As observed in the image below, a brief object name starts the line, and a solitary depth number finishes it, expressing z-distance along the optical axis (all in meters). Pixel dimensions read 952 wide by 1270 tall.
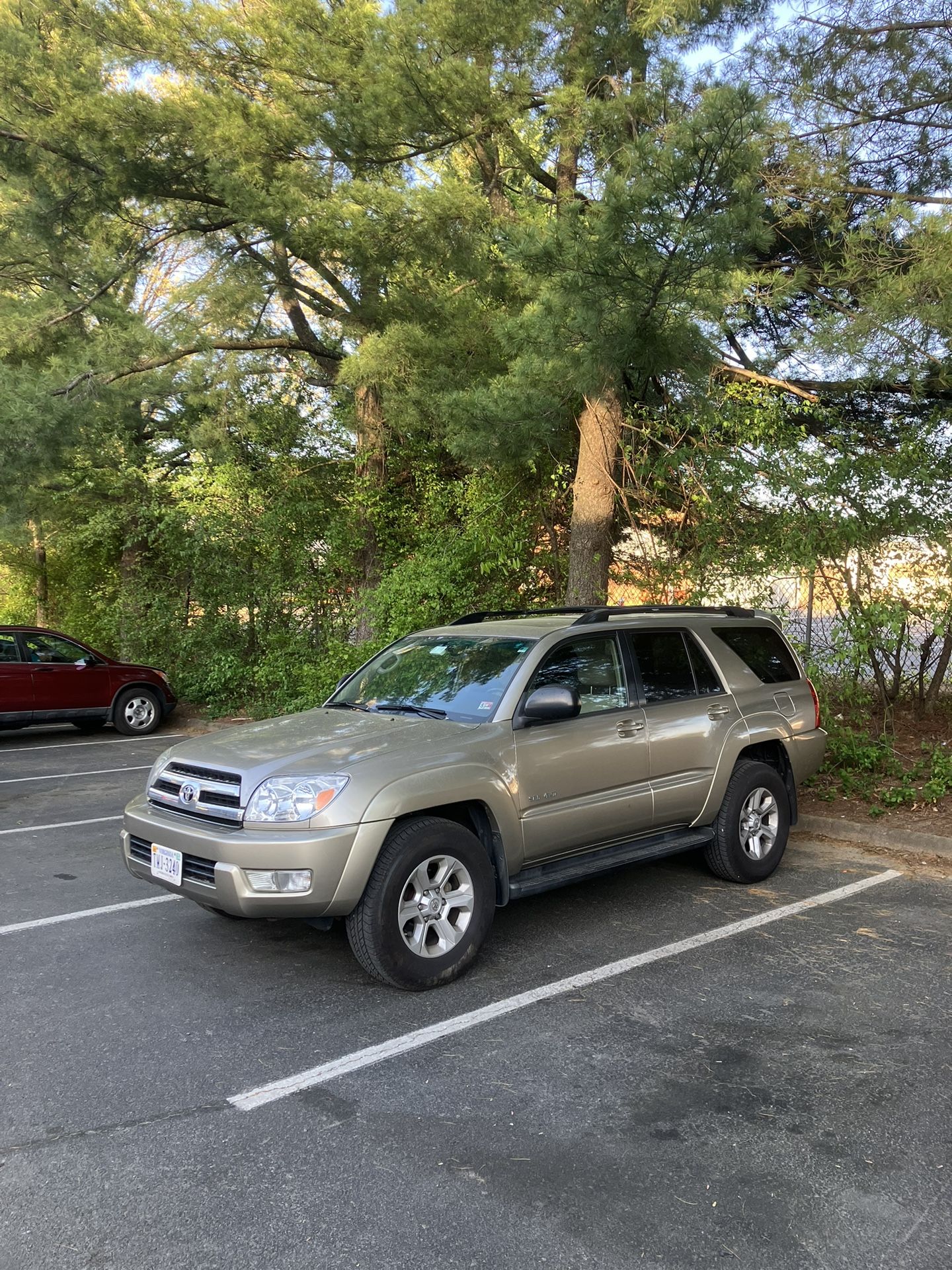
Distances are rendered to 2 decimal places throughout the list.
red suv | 12.58
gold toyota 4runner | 4.28
